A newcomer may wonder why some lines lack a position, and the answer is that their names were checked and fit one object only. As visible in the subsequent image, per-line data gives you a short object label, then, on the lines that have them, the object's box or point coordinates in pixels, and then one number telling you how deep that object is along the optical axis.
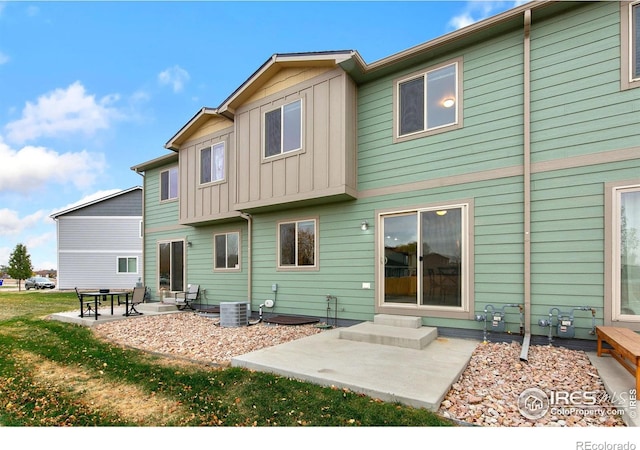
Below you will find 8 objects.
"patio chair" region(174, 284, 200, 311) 9.90
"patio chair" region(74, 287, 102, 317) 8.59
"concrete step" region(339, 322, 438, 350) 4.93
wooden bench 2.95
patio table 8.23
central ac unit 7.32
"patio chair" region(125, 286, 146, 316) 9.18
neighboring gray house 21.64
